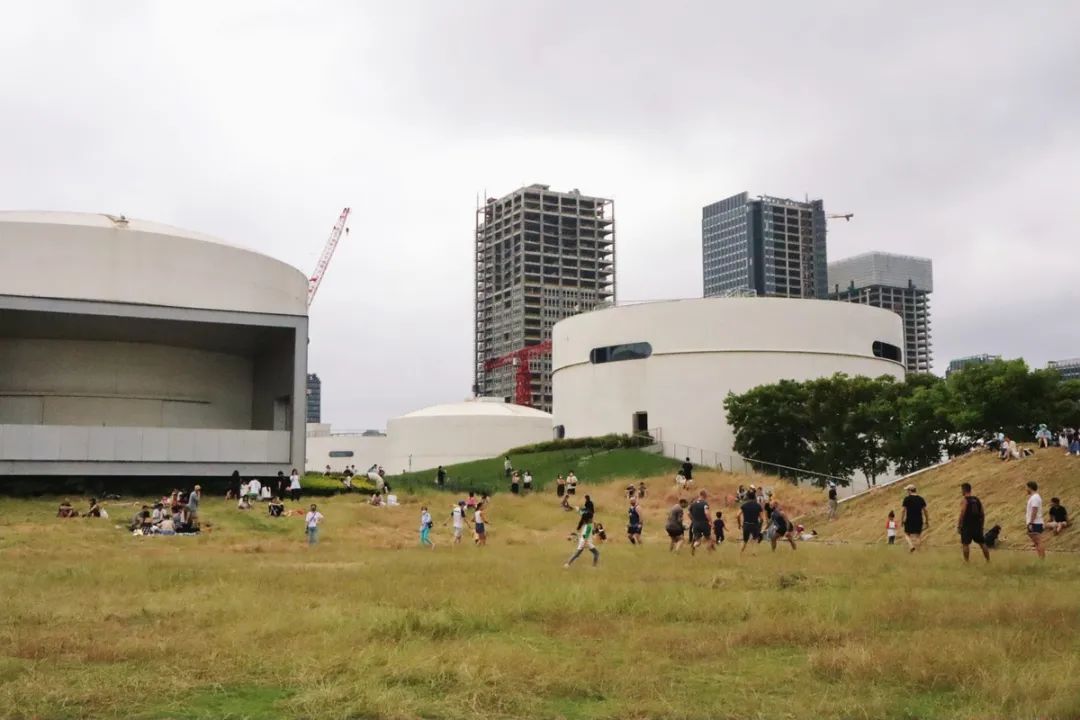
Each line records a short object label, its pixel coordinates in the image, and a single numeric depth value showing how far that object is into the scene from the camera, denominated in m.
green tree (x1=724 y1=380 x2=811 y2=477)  61.97
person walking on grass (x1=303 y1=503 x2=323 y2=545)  29.84
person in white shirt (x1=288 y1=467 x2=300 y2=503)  41.69
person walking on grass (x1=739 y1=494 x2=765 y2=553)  25.95
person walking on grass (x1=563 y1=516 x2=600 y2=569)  21.76
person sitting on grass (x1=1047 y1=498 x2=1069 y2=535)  24.05
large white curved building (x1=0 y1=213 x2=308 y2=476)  42.59
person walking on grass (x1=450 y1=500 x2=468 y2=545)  30.91
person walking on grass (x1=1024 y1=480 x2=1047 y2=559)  20.62
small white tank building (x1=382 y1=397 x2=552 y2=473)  97.56
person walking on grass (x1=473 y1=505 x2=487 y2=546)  29.83
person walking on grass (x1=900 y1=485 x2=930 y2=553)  22.77
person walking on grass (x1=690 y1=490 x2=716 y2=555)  25.33
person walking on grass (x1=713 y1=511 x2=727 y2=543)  29.78
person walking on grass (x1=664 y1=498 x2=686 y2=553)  25.27
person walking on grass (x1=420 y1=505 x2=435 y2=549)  30.16
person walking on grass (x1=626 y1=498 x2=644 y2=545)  30.08
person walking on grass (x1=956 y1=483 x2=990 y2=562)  20.35
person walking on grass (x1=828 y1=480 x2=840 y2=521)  37.50
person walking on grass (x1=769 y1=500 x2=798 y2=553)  26.11
